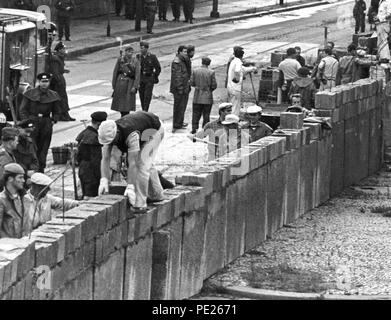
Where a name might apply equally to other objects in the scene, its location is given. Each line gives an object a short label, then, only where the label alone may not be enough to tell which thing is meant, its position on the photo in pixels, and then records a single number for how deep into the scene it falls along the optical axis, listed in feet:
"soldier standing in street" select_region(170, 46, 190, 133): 105.29
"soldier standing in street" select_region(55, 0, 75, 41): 148.77
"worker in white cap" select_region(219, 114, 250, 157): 80.48
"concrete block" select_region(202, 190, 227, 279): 69.53
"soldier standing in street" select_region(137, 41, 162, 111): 106.83
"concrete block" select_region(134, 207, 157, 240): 59.93
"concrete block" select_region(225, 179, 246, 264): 73.00
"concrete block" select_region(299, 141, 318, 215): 89.25
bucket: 90.74
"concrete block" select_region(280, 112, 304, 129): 88.28
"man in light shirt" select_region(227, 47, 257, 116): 104.12
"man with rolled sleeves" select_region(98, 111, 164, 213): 58.70
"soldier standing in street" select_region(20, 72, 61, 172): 83.97
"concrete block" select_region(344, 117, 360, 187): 103.04
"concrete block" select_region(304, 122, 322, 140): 91.14
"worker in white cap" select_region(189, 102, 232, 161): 81.30
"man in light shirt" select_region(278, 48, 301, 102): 112.37
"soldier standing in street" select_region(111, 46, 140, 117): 102.73
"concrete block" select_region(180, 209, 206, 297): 66.03
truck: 96.53
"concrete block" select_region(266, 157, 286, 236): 80.74
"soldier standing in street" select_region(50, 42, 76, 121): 105.60
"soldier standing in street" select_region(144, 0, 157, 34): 163.63
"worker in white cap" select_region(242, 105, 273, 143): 83.61
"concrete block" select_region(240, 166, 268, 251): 76.48
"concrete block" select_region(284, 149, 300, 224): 84.94
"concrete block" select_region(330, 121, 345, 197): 98.78
